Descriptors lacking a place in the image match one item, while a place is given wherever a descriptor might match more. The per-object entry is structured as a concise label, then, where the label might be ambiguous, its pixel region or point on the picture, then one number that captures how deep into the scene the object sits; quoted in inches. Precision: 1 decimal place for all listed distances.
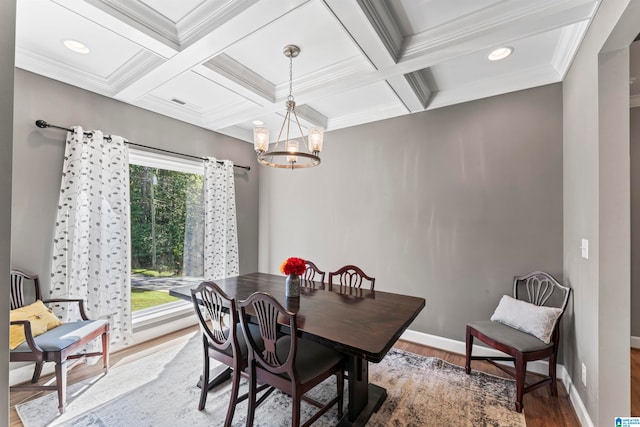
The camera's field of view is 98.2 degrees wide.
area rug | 75.4
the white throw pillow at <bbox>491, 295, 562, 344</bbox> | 84.0
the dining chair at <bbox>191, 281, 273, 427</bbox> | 71.1
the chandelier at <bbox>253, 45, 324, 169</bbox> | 86.4
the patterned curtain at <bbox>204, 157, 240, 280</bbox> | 146.1
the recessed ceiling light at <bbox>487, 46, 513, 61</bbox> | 88.3
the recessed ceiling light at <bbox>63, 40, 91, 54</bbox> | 85.1
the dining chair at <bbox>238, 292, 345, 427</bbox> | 61.4
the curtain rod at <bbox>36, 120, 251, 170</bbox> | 94.5
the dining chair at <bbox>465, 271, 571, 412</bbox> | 80.0
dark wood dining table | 59.1
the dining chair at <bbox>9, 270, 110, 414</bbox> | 76.9
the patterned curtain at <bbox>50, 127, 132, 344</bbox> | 100.0
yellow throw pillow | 79.1
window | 128.5
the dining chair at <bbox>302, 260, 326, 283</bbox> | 123.3
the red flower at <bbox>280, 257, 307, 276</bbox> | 88.2
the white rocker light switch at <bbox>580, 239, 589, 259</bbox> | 71.8
